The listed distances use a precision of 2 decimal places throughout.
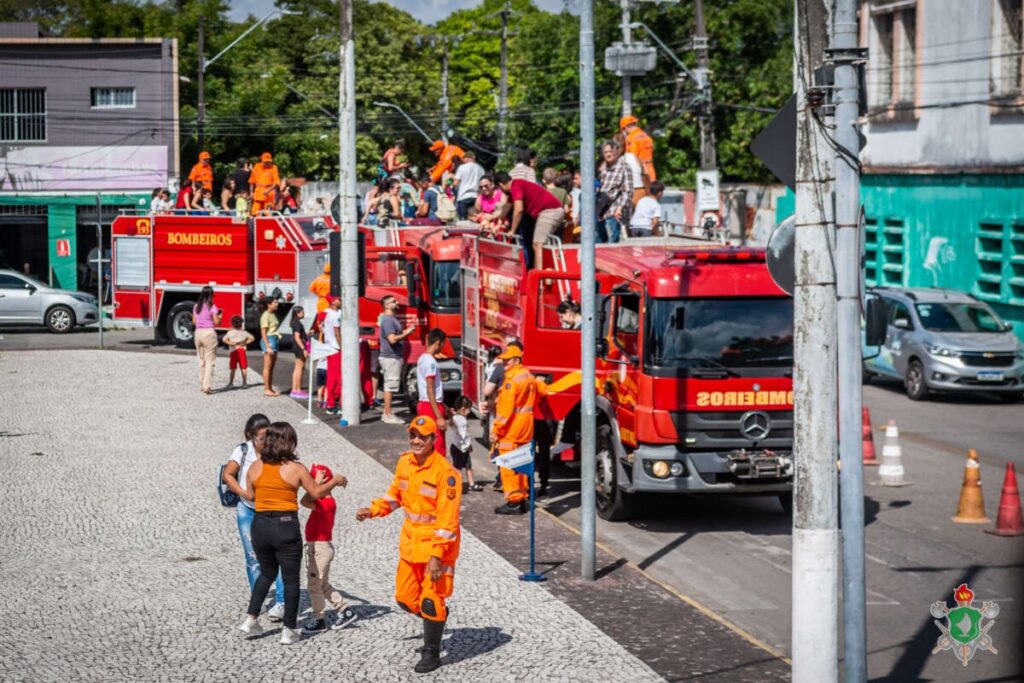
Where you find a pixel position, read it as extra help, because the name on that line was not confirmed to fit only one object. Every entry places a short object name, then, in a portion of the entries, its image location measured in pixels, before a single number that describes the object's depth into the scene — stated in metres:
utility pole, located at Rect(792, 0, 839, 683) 9.02
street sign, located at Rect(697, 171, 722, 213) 34.50
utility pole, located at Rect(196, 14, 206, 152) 59.44
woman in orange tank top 10.64
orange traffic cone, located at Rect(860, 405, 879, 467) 20.11
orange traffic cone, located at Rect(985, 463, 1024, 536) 15.17
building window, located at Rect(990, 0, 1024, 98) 33.91
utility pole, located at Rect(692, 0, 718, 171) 41.91
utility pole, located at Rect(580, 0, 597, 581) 13.11
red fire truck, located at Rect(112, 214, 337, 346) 31.81
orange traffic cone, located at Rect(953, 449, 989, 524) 16.02
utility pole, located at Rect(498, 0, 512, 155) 58.38
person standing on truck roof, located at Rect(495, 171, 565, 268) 18.34
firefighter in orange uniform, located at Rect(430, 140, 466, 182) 29.62
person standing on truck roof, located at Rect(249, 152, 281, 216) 32.81
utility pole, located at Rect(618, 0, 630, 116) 35.28
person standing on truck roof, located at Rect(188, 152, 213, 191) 35.34
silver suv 26.17
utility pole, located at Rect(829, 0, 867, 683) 8.90
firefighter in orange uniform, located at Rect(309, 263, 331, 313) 26.16
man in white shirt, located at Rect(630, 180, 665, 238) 20.53
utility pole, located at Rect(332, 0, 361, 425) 22.64
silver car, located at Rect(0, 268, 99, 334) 38.62
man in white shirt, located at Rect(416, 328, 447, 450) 17.50
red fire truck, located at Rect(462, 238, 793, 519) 15.31
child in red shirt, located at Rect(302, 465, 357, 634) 11.16
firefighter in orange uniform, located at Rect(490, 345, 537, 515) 15.77
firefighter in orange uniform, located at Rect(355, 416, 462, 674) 10.30
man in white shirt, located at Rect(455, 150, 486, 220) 27.00
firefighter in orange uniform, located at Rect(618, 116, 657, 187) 21.95
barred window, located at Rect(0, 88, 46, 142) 51.56
